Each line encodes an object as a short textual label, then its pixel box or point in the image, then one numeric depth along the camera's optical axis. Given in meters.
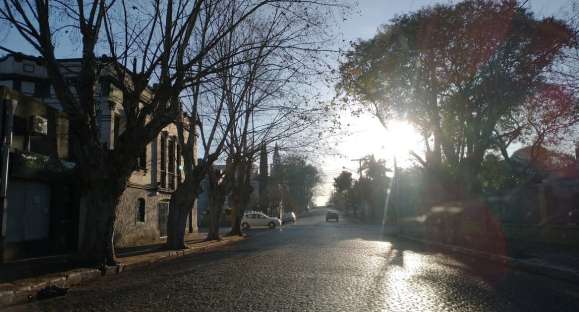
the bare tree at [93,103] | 11.93
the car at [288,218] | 67.48
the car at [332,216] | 71.56
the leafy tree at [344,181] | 103.39
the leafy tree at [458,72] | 19.33
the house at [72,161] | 14.83
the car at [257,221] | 48.94
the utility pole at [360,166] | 71.59
